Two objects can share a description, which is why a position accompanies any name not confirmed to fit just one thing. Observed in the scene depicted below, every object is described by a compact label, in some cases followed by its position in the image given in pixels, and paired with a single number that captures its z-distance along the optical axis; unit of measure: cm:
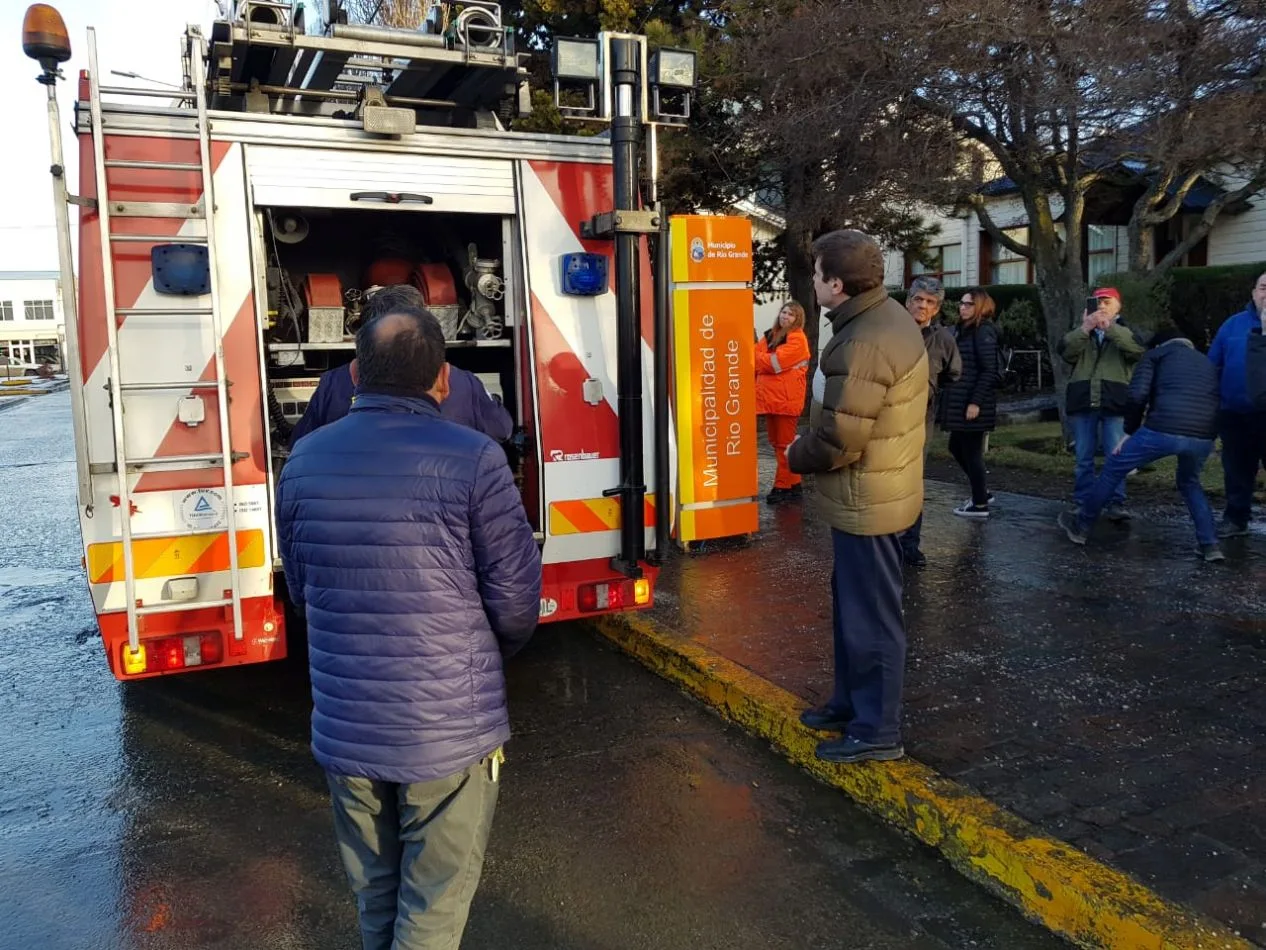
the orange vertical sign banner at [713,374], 709
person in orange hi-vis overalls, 877
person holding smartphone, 760
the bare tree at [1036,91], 879
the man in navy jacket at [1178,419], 666
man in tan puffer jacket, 374
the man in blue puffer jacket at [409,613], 236
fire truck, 409
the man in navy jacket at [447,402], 431
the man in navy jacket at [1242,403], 690
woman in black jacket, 796
